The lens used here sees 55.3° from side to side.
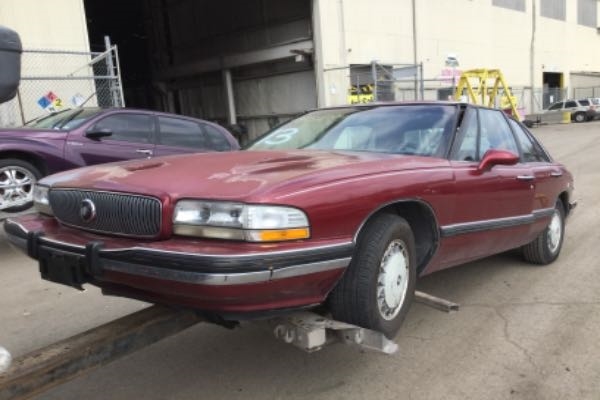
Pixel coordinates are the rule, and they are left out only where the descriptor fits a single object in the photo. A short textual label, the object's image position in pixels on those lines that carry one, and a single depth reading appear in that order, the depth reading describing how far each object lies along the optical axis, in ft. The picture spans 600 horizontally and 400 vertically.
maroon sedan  8.26
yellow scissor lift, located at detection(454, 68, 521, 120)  74.84
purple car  21.77
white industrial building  67.87
